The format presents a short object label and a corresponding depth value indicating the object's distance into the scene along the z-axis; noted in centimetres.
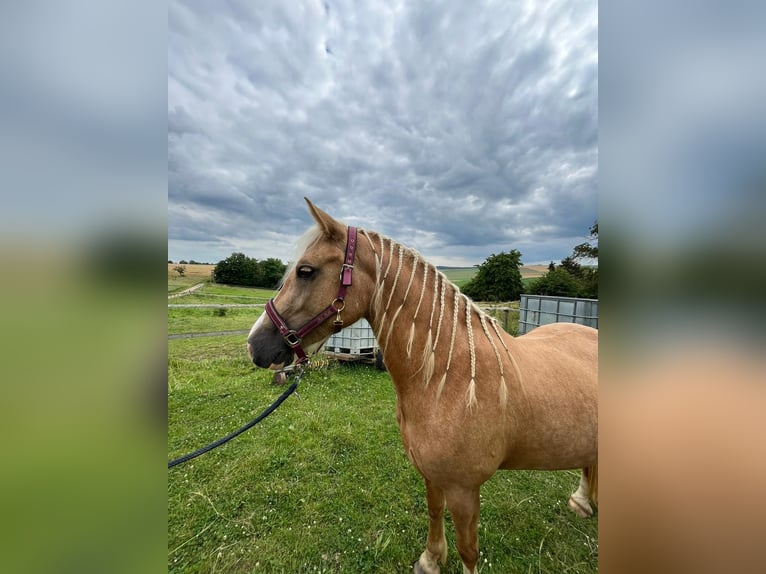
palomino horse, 153
